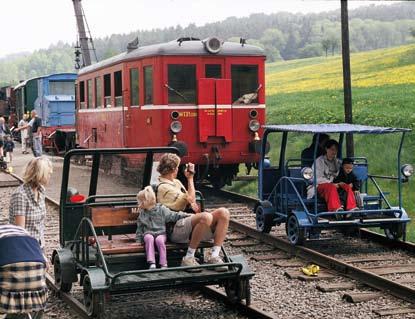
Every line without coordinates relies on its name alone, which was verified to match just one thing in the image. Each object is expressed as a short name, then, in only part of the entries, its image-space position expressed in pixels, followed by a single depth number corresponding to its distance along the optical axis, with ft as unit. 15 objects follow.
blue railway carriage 99.19
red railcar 49.03
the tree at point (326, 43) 278.46
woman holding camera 23.21
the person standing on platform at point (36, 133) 73.10
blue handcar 33.35
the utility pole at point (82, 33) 111.75
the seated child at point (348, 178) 34.40
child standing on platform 75.87
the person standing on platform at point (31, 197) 21.13
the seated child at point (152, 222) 23.03
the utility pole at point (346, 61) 48.16
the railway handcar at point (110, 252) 22.03
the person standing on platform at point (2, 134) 74.38
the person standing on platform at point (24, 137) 101.13
